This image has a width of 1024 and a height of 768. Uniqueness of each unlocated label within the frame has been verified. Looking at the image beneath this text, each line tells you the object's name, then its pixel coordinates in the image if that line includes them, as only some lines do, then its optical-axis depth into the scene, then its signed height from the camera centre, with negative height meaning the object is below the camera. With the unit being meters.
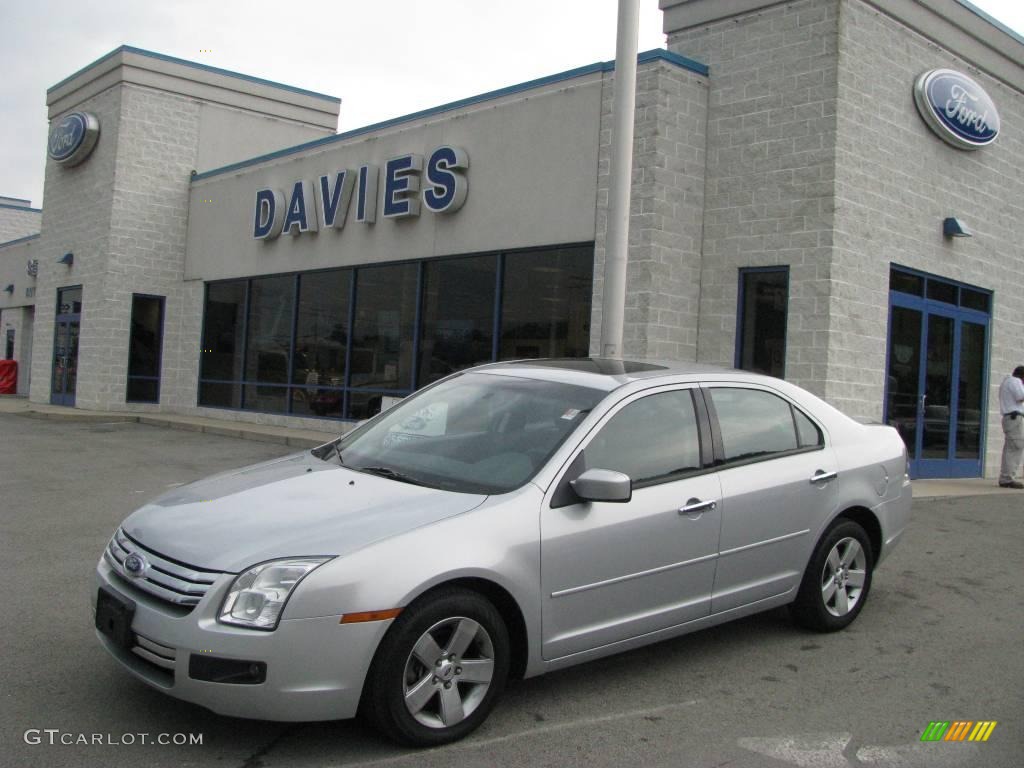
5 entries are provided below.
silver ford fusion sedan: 3.49 -0.64
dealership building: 11.76 +2.58
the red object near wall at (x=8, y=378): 29.06 -0.31
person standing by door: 12.76 +0.04
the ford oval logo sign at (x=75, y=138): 21.72 +5.50
